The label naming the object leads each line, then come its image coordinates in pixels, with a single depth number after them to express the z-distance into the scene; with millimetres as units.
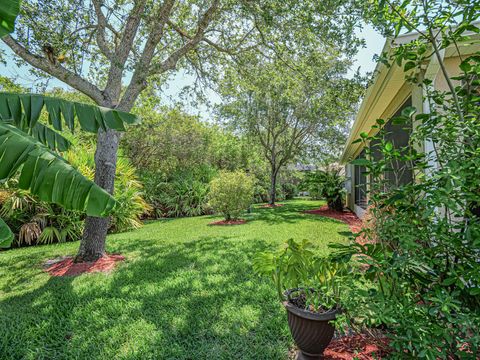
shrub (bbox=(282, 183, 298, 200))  29397
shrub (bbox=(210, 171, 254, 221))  11727
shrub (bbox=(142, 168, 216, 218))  15516
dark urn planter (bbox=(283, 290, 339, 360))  2551
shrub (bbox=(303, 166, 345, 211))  14969
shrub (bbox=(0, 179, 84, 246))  8531
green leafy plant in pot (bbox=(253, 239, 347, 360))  2582
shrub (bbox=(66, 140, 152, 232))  9531
